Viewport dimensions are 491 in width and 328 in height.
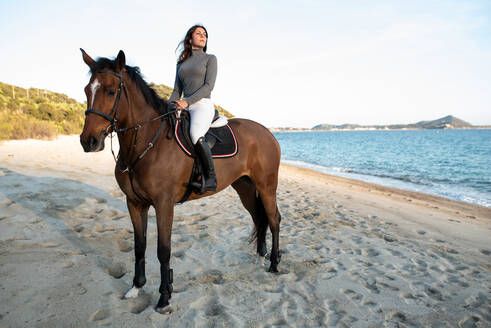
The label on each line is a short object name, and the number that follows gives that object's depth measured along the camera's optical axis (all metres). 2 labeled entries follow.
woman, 3.15
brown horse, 2.54
